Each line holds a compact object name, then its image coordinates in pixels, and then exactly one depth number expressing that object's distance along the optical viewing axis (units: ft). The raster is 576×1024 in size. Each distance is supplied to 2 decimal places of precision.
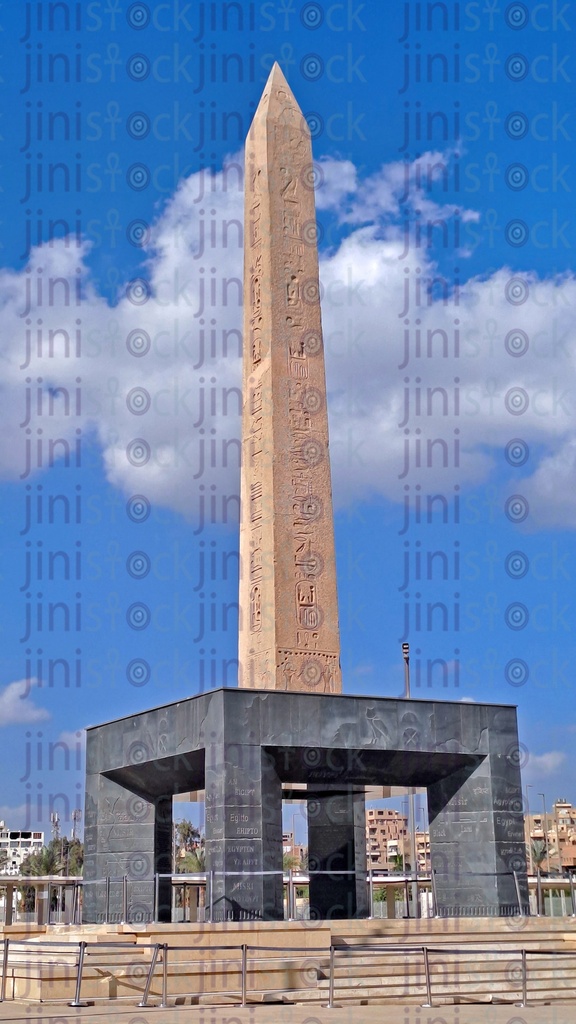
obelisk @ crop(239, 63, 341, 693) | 64.49
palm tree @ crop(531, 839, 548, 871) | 217.23
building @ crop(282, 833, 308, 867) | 288.71
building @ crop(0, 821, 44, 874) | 509.68
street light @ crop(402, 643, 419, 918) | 106.01
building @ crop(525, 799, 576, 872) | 247.29
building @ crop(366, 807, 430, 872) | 381.54
